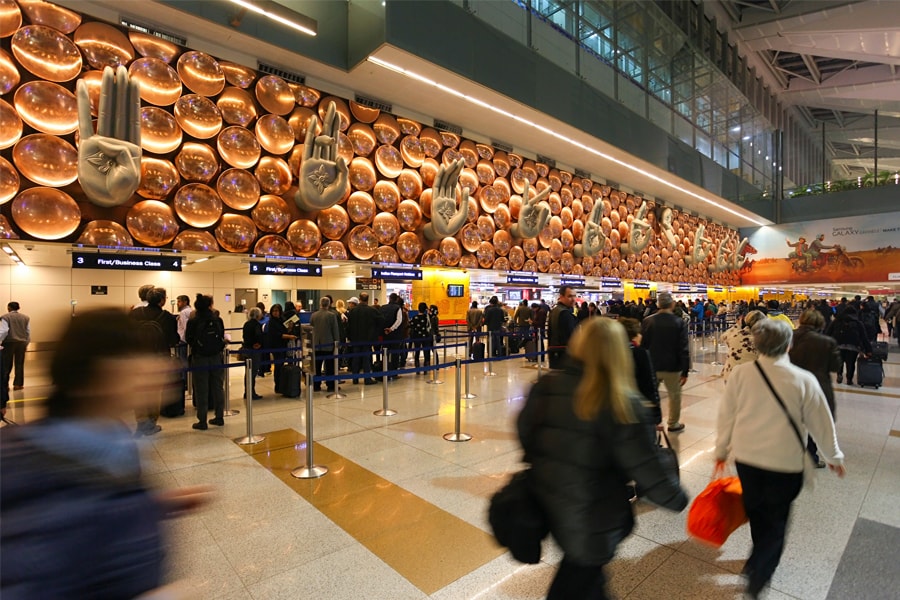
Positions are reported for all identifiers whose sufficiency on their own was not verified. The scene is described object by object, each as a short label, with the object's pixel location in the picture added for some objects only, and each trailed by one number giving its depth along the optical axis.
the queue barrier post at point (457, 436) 5.38
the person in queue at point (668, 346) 5.36
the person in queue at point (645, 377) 3.75
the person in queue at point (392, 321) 9.24
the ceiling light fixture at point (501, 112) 8.95
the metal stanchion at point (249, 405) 5.20
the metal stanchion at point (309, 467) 4.34
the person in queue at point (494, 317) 11.77
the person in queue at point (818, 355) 4.05
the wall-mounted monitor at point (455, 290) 12.88
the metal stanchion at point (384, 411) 6.53
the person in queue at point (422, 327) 10.23
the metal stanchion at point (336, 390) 7.91
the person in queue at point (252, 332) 7.54
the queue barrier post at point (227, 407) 6.65
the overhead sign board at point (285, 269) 8.42
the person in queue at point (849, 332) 7.98
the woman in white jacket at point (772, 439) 2.43
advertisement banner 23.69
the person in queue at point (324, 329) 8.26
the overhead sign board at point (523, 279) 13.27
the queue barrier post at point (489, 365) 10.26
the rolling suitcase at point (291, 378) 7.79
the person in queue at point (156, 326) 5.31
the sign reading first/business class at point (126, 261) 6.66
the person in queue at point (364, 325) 8.85
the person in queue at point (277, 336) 8.09
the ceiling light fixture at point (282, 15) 7.10
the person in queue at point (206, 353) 5.85
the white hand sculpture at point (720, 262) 25.00
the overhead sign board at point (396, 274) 10.27
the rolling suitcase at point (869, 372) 8.51
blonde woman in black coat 1.62
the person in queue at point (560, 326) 6.54
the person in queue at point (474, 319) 12.06
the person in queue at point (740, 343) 4.80
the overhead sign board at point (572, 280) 15.33
